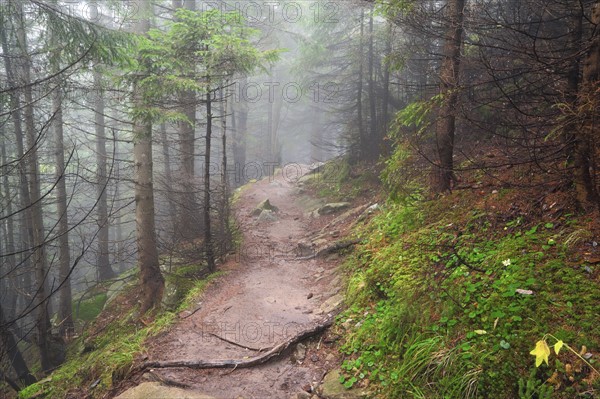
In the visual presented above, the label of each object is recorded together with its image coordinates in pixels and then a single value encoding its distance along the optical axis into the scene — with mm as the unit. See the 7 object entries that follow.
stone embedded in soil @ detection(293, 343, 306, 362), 5207
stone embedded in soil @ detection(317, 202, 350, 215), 13297
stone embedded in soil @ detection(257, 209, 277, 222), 14720
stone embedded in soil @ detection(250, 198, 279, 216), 15477
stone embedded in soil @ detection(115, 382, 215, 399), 4371
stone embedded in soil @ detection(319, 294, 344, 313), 6477
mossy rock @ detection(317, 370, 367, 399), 4084
